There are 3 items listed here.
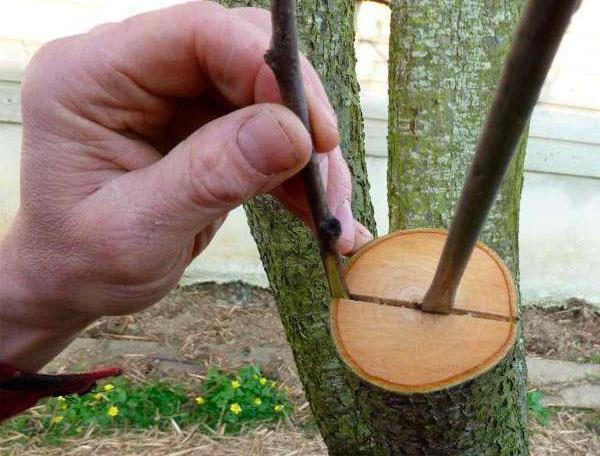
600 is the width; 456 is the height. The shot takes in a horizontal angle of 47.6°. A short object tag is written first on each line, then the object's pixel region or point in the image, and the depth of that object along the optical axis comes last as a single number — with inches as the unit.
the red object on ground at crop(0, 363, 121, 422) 8.3
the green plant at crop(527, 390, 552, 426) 20.6
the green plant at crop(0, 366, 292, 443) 18.4
